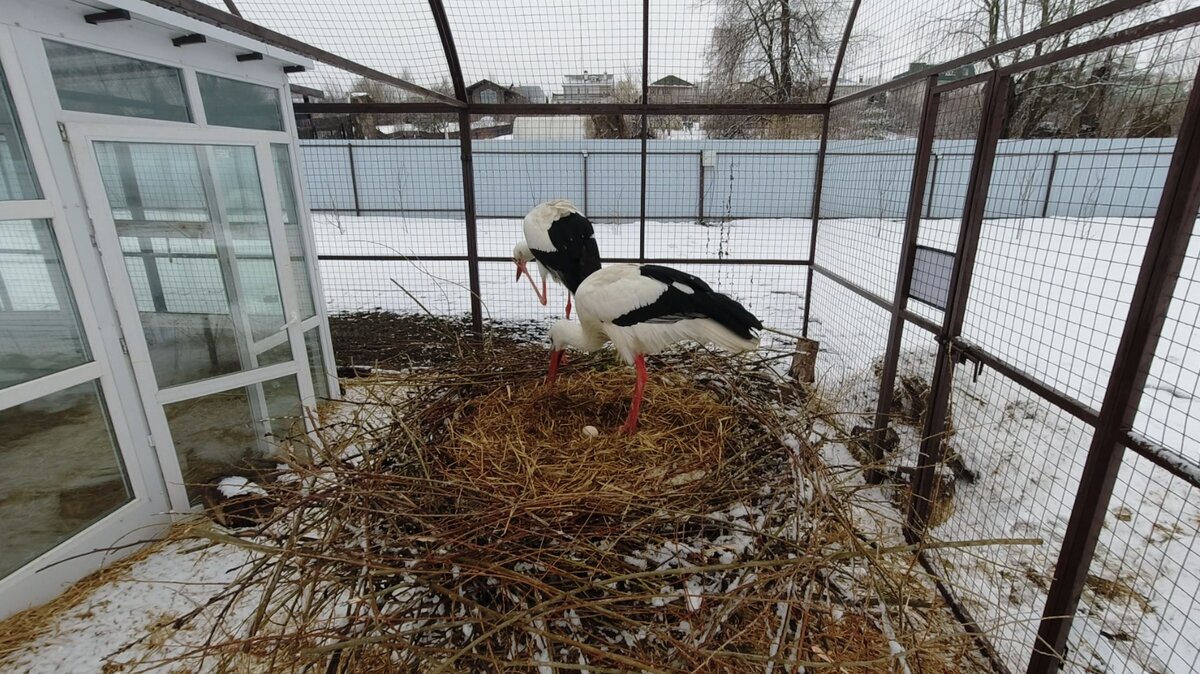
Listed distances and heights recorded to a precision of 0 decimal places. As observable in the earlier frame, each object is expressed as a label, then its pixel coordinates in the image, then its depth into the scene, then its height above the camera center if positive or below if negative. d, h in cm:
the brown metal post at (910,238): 278 -31
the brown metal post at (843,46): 376 +92
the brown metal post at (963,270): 228 -41
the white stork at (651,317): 225 -56
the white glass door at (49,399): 234 -98
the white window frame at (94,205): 230 -6
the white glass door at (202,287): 278 -58
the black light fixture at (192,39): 279 +73
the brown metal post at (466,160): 389 +18
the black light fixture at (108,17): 240 +73
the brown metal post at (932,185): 294 -4
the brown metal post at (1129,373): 148 -57
